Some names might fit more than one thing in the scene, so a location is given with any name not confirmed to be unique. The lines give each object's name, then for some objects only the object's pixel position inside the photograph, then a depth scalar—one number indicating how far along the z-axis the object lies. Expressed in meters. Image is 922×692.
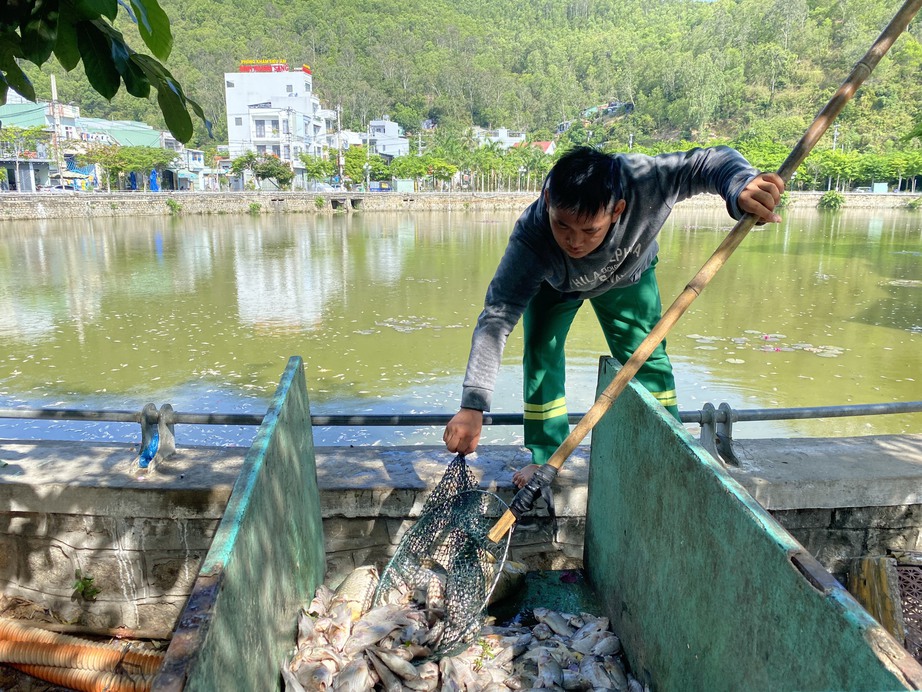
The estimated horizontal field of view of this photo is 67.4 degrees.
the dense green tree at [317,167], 52.88
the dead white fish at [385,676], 1.95
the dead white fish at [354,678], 1.92
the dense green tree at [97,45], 1.45
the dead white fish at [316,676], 1.89
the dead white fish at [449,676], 1.97
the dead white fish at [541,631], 2.24
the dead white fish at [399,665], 1.98
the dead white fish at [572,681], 1.99
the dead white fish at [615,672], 2.04
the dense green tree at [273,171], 49.25
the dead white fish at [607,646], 2.17
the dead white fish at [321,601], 2.23
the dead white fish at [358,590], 2.27
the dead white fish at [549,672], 1.99
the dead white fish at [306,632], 2.06
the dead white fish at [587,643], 2.19
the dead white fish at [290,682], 1.82
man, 2.00
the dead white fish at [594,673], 2.01
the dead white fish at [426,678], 1.97
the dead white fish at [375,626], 2.07
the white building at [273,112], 62.81
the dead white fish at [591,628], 2.25
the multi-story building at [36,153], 43.47
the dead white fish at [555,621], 2.28
